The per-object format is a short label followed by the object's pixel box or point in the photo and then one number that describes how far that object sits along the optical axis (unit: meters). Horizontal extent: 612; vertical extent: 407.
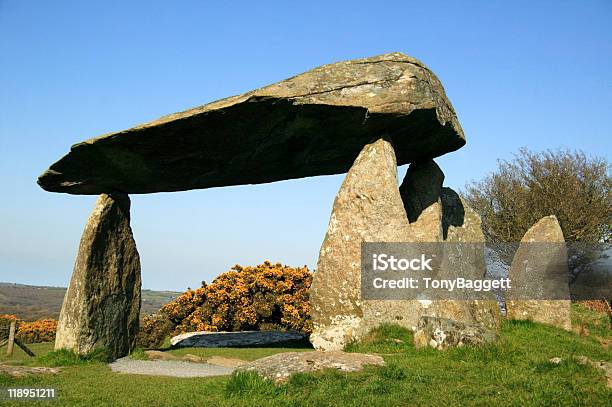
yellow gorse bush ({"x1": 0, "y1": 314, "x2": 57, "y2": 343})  26.86
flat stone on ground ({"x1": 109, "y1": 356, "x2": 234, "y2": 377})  11.47
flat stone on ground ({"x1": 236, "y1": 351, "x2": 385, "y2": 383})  8.16
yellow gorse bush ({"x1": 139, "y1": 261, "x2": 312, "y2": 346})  22.41
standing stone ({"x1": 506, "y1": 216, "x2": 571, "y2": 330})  17.86
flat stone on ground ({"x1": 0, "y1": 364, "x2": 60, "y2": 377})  10.16
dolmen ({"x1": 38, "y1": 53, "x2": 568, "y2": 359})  12.21
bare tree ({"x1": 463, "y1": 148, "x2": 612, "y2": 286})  30.25
